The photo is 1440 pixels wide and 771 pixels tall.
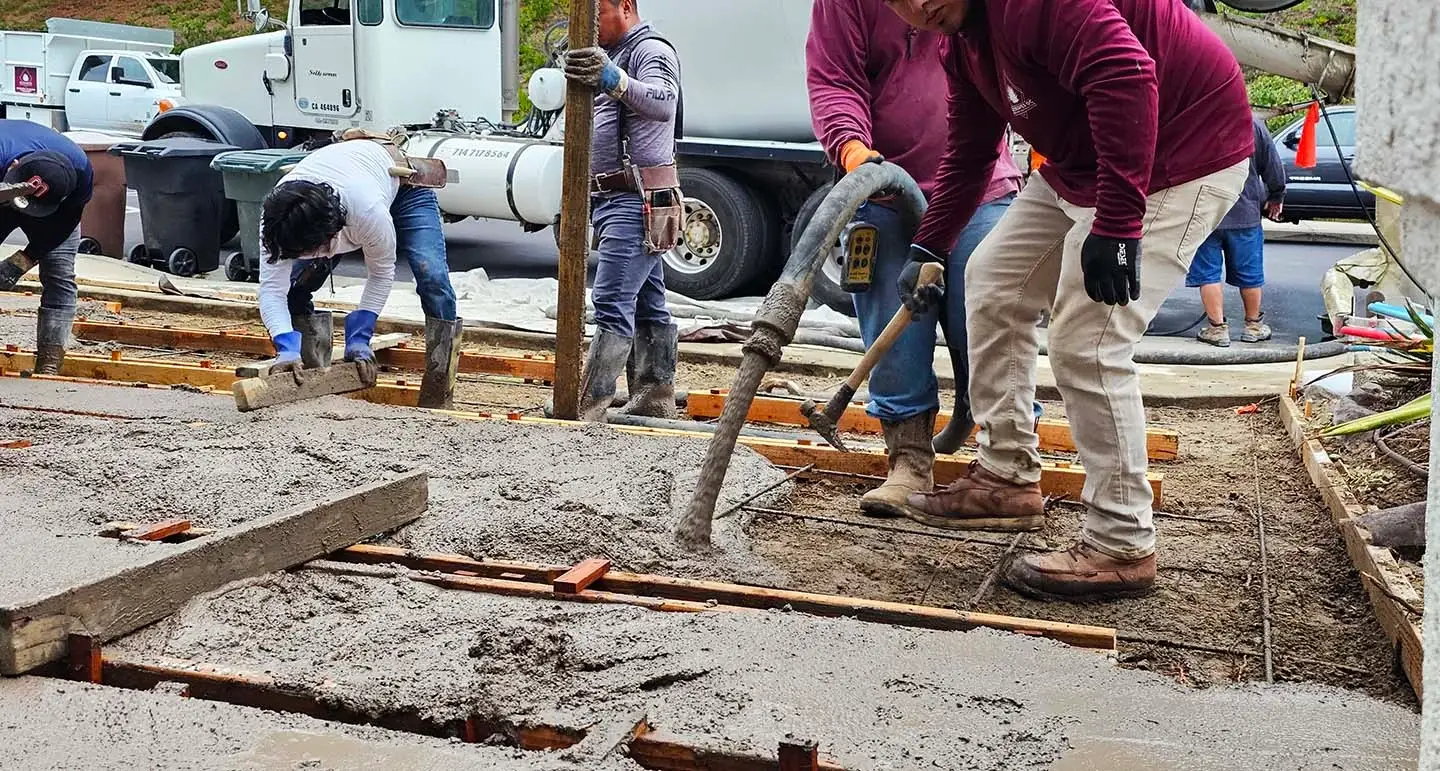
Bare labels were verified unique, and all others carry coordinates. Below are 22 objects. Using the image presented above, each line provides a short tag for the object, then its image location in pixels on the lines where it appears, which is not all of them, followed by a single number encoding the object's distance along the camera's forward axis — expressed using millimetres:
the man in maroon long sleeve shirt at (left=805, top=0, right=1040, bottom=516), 3924
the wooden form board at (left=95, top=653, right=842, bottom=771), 2076
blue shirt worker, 5148
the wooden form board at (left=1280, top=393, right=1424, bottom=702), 2676
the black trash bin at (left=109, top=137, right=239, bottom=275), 9734
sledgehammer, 3566
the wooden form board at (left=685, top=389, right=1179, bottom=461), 4766
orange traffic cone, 8766
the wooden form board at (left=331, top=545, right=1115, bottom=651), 2721
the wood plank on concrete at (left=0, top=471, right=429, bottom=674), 2393
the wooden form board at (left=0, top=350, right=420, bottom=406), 5246
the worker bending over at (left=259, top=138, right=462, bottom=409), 4543
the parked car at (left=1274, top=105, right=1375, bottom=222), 13344
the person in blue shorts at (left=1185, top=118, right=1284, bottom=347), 8117
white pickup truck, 19188
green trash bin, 9070
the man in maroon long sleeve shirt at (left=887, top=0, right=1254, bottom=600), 2846
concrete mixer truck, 8961
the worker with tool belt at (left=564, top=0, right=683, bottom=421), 4977
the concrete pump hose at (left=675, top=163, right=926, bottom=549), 3341
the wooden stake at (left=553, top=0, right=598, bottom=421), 4566
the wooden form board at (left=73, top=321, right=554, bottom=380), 6160
